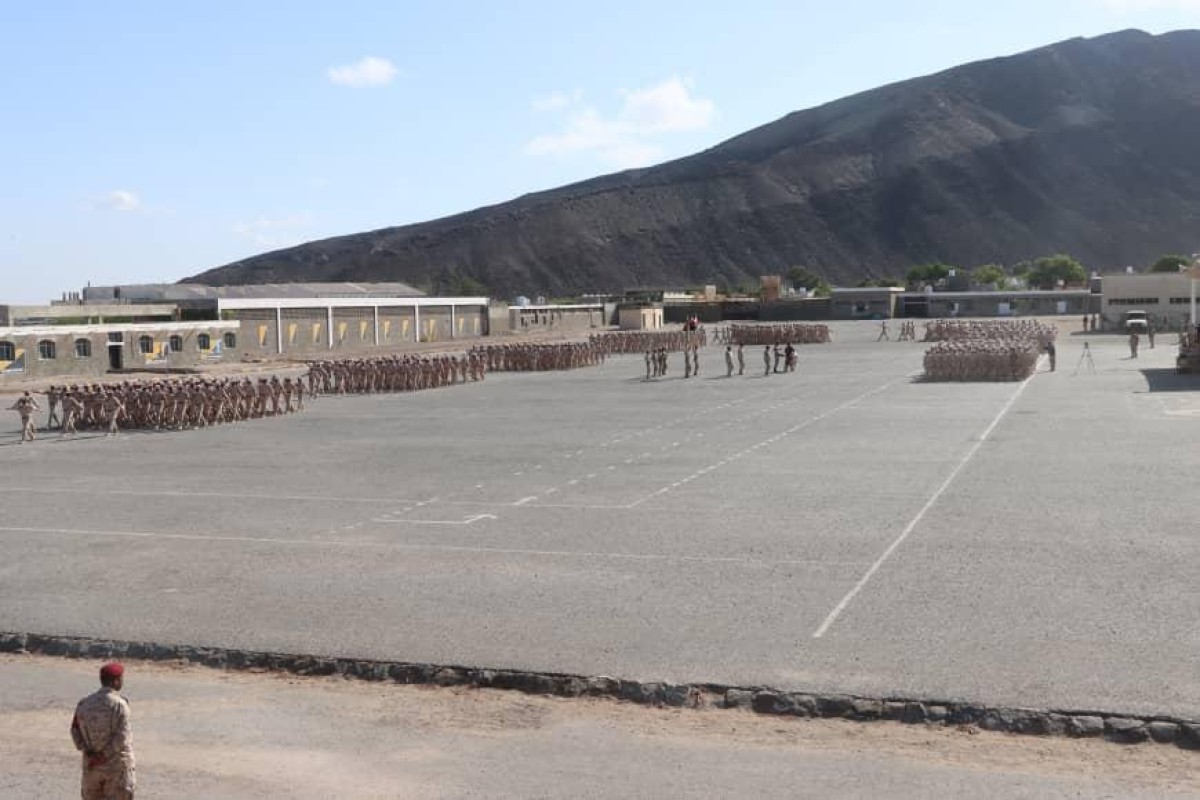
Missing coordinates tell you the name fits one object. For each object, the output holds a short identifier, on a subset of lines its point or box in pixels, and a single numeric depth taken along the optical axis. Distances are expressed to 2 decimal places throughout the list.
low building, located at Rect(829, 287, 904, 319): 125.25
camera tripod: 47.30
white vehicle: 74.49
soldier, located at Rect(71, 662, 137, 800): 7.15
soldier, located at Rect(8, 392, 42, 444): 31.08
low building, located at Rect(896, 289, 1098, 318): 123.50
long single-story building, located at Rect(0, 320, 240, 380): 55.61
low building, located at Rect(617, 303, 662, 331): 109.44
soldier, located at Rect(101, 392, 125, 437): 33.09
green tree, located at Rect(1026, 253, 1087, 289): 159.50
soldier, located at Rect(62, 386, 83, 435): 33.31
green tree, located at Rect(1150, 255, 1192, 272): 149.50
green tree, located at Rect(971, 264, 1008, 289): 161.50
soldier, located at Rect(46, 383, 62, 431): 34.81
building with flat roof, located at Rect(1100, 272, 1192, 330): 82.31
